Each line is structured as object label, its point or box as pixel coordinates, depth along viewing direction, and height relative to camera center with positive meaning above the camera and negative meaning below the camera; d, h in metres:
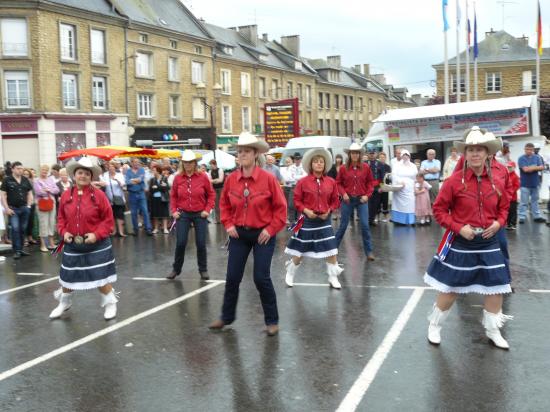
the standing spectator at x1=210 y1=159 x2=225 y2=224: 16.74 -0.06
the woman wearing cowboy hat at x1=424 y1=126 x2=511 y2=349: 5.41 -0.56
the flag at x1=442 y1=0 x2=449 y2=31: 29.02 +7.26
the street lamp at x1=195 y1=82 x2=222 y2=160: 26.94 +3.82
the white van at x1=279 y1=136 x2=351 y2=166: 23.67 +1.06
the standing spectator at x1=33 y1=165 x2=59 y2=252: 13.13 -0.59
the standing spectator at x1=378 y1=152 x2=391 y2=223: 16.38 -0.92
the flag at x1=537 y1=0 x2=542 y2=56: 29.66 +6.37
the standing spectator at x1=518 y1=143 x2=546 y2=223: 14.29 -0.36
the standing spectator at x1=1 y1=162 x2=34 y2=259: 12.21 -0.45
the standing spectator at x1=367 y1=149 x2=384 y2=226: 15.58 -0.61
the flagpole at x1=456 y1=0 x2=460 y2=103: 30.00 +6.90
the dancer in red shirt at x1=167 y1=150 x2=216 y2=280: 9.16 -0.46
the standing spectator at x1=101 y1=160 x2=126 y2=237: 14.92 -0.41
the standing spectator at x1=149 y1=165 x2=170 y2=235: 15.71 -0.66
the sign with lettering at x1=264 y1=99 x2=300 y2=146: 28.91 +2.43
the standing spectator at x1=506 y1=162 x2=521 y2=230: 12.94 -1.08
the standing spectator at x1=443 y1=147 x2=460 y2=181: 14.74 +0.08
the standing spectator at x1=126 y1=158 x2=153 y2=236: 15.38 -0.40
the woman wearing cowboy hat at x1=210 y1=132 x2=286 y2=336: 6.04 -0.46
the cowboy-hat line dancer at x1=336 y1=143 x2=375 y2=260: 10.07 -0.23
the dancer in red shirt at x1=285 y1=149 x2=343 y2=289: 8.26 -0.60
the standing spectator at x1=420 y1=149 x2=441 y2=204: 15.99 -0.08
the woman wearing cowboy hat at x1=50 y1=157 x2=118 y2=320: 6.80 -0.62
